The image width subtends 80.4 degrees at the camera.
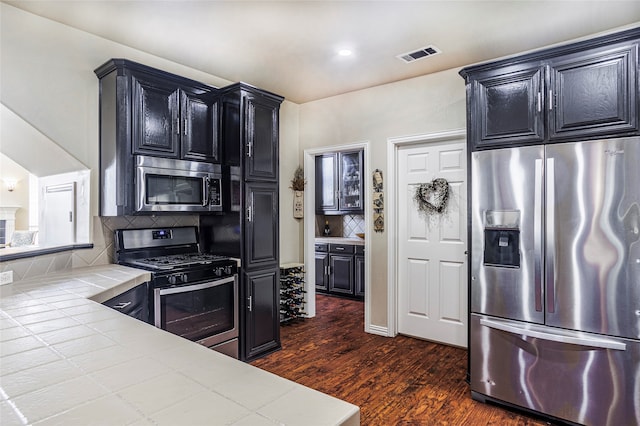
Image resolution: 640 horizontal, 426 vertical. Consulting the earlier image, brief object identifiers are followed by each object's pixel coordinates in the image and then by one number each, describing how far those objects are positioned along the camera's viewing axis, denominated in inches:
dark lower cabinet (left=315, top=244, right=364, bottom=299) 218.4
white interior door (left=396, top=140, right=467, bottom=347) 142.4
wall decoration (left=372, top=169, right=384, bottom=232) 156.4
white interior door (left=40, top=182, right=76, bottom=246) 118.0
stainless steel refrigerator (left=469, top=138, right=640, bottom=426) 85.1
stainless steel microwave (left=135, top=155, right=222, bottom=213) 110.0
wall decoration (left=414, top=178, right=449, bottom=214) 145.3
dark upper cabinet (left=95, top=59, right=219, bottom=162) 107.0
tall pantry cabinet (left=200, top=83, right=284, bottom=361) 127.8
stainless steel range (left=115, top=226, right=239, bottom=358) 105.5
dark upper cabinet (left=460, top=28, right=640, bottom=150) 87.4
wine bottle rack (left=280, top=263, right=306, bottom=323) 170.6
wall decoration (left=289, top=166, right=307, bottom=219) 181.3
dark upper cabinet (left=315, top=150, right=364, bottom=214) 225.3
